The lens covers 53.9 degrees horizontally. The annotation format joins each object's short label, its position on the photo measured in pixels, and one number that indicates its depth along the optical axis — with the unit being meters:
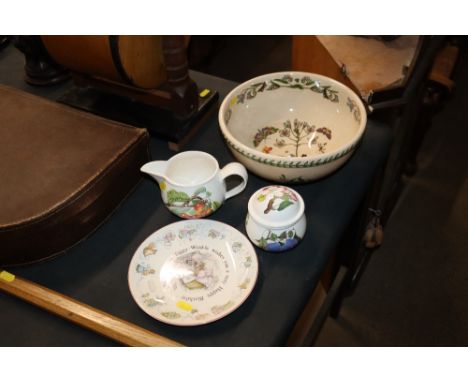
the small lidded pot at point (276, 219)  0.66
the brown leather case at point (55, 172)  0.67
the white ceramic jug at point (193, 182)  0.71
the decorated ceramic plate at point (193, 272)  0.64
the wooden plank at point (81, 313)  0.60
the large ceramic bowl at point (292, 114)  0.84
